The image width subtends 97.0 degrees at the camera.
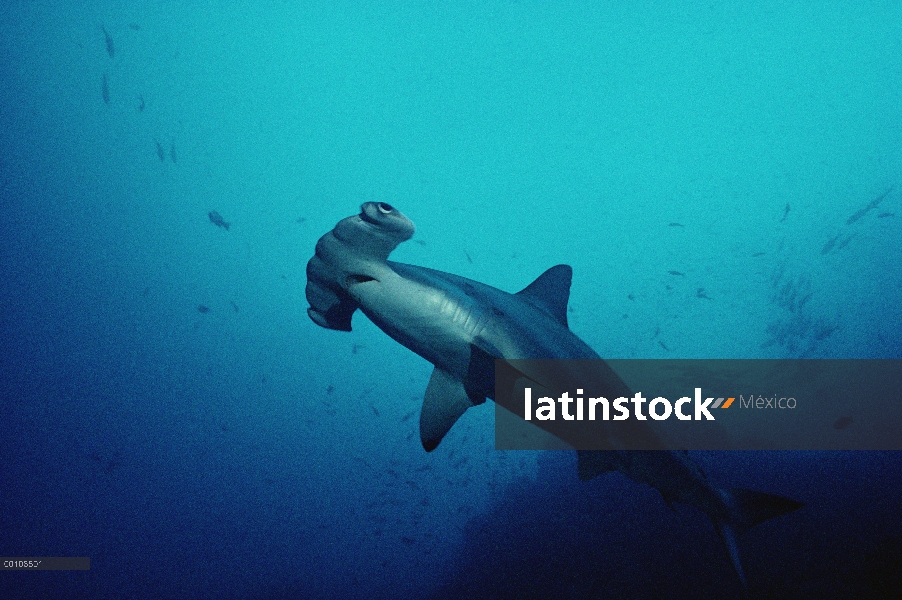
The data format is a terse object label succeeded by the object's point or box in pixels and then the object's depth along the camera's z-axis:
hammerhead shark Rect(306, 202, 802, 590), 2.16
